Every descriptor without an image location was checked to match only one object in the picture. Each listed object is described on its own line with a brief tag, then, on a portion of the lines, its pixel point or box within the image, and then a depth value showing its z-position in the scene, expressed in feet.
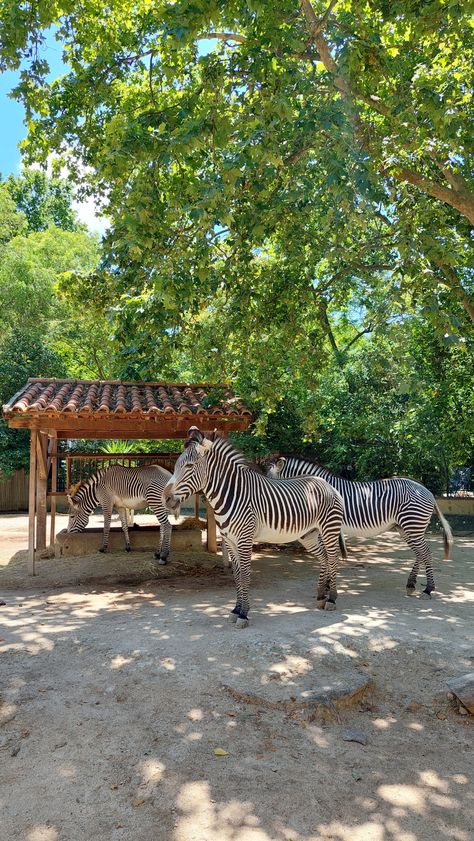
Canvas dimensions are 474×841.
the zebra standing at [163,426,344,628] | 23.91
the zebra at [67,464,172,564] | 39.88
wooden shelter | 32.30
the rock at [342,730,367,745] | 15.29
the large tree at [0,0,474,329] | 20.57
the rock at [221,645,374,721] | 16.48
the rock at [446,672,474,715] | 16.89
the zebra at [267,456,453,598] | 28.50
